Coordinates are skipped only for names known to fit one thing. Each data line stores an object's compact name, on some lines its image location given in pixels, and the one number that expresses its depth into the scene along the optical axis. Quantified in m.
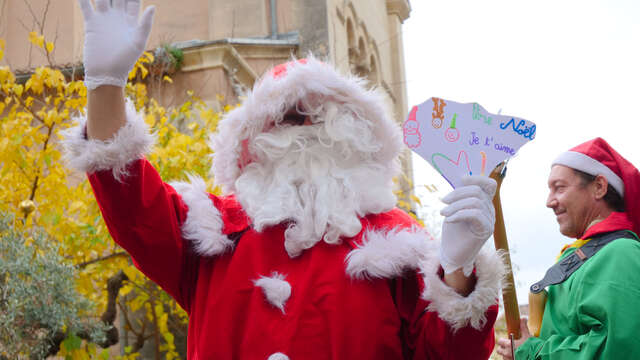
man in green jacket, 2.08
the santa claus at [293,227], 1.85
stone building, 6.97
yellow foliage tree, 4.31
